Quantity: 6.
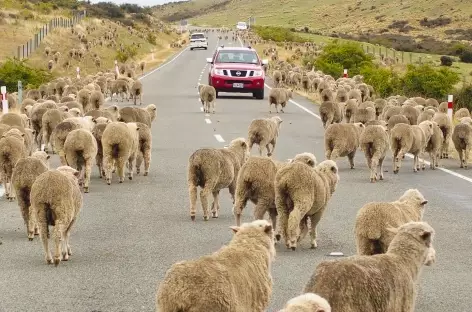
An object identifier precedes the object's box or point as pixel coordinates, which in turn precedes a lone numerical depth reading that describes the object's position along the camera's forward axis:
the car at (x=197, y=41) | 100.44
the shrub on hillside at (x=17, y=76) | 41.53
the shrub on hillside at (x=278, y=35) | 120.06
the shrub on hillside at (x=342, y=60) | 54.63
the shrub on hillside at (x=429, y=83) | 40.22
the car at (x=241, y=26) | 153.68
